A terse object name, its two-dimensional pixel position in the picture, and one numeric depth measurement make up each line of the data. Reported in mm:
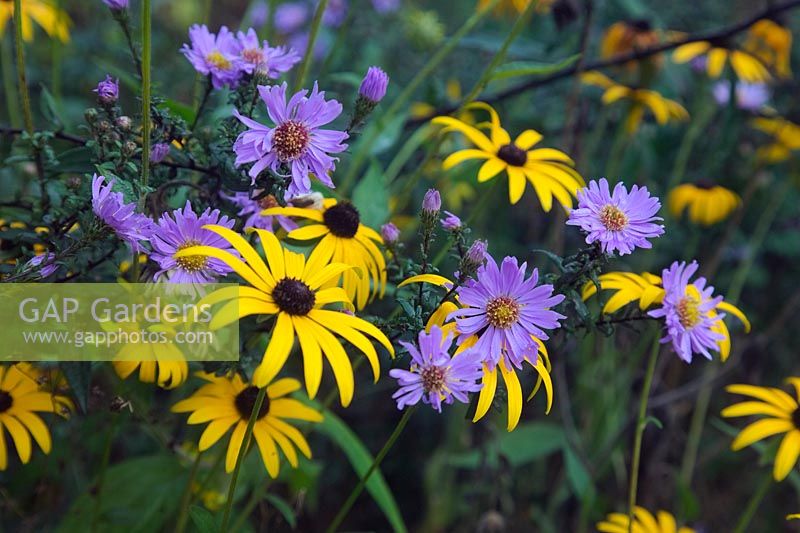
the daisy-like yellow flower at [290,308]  400
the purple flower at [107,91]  436
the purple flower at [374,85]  448
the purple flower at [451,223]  435
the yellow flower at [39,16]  572
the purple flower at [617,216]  423
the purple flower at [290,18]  1036
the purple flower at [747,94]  866
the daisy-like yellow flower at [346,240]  448
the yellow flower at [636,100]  630
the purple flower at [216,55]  458
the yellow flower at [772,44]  693
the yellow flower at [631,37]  690
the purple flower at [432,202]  435
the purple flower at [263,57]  455
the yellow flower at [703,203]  657
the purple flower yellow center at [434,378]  410
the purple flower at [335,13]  875
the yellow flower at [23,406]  453
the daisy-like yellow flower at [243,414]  447
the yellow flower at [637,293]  446
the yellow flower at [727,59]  635
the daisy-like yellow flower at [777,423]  467
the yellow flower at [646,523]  521
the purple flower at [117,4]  457
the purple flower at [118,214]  414
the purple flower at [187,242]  424
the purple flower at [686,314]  439
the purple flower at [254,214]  456
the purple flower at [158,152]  442
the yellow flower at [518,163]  474
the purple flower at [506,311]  419
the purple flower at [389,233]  457
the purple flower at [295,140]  426
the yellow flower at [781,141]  699
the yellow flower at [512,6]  678
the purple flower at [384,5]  896
